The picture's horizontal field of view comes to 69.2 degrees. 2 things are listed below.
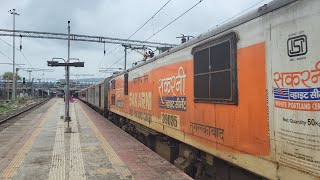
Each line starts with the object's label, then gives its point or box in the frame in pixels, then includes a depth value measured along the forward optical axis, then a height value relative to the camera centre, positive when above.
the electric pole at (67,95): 12.07 -0.01
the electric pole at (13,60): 32.02 +5.00
